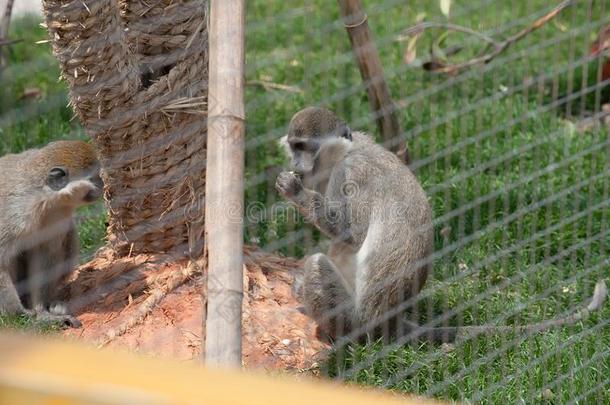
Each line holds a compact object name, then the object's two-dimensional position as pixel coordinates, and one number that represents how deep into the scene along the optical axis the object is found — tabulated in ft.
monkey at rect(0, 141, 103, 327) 33.35
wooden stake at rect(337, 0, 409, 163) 39.11
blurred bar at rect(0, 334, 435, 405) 9.78
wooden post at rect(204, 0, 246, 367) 21.02
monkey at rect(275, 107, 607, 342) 33.91
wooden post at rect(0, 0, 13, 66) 39.01
